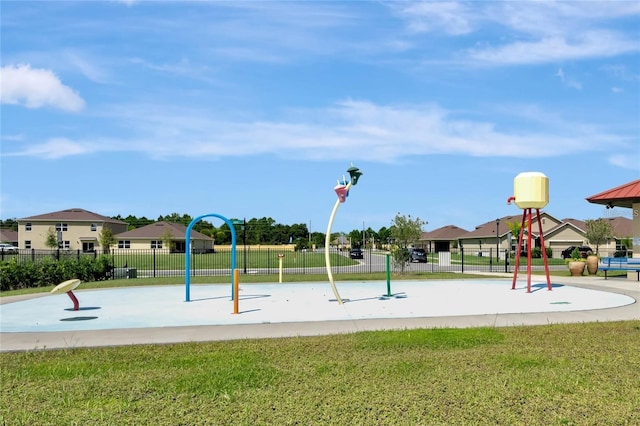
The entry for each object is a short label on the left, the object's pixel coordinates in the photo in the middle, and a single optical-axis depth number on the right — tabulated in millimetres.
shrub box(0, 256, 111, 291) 21375
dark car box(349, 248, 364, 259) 64125
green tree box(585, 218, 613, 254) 49656
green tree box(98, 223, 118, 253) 71938
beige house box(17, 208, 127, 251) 79438
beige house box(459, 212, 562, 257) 66938
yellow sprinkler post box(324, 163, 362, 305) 14066
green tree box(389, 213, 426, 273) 24281
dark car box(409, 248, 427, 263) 51688
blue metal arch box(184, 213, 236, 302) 14925
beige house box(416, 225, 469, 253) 90188
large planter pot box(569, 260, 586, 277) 25203
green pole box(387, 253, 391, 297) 16141
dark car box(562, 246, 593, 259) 54109
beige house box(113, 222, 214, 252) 77250
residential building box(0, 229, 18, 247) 91481
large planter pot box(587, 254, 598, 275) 25625
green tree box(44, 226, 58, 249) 71500
